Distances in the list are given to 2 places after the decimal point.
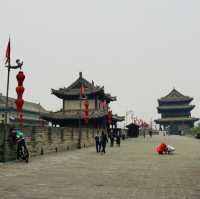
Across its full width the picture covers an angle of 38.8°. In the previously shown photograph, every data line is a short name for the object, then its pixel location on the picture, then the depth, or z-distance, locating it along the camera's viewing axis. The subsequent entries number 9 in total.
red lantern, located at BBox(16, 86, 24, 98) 13.79
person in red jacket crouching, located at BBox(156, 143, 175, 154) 17.41
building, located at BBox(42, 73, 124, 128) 40.81
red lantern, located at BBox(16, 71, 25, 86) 13.73
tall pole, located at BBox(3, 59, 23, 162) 12.25
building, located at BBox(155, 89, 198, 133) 79.31
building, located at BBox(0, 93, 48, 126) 58.69
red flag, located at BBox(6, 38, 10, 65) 13.48
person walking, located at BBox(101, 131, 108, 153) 18.12
